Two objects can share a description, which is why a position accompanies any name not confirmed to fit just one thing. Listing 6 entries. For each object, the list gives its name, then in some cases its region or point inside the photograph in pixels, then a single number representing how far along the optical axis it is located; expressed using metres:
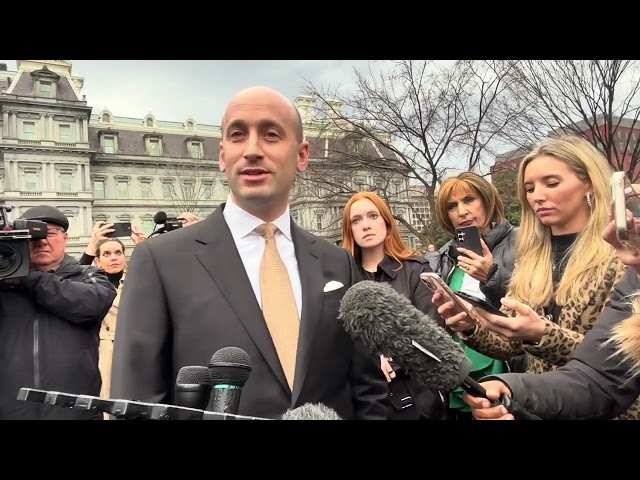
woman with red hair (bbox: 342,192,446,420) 3.09
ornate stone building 31.33
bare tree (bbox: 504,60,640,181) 10.77
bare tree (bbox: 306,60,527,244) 13.66
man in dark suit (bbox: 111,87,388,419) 1.66
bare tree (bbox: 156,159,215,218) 28.86
